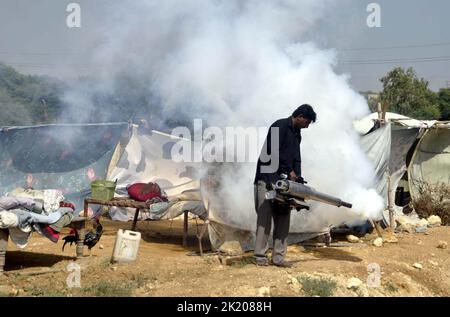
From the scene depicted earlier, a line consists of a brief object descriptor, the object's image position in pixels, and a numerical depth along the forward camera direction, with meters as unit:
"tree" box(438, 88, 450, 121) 28.47
